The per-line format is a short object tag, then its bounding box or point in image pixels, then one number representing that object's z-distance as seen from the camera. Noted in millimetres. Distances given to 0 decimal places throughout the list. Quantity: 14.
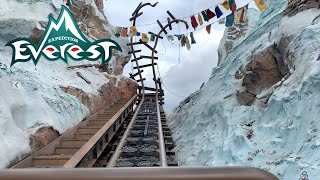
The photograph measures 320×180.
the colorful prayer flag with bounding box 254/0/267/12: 6032
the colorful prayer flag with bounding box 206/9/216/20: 7540
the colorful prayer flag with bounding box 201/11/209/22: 7681
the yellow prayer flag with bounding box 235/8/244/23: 6669
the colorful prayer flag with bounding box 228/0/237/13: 6623
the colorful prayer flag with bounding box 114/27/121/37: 11319
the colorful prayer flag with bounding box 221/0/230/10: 6693
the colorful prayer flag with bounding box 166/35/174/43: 11188
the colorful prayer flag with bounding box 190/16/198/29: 8154
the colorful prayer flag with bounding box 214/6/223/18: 7205
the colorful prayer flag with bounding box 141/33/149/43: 12236
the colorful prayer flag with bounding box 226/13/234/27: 6786
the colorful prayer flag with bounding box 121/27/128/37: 11382
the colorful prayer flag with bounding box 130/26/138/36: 11485
